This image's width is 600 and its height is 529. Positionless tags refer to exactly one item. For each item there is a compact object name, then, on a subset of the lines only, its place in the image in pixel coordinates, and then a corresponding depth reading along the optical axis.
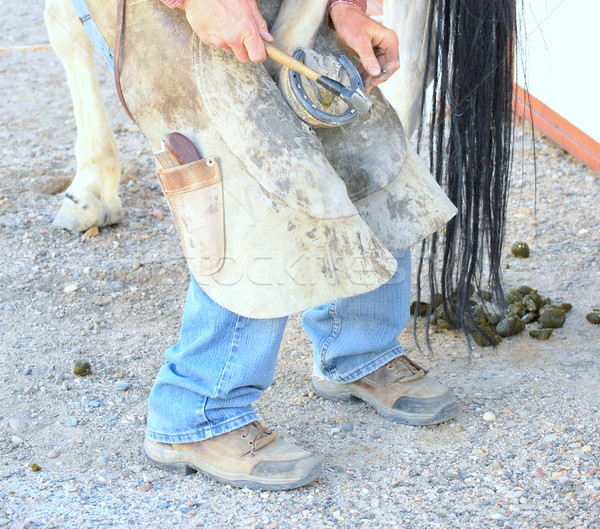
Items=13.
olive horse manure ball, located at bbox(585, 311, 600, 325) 4.91
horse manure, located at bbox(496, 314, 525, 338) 4.83
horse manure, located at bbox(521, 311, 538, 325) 4.96
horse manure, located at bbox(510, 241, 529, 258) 5.71
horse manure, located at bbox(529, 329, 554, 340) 4.80
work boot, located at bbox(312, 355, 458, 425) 4.05
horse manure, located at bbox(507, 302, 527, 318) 4.96
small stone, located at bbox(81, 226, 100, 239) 6.07
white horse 6.09
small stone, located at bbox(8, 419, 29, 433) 4.02
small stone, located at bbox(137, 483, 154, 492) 3.59
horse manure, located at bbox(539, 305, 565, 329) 4.85
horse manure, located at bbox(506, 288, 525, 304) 5.08
